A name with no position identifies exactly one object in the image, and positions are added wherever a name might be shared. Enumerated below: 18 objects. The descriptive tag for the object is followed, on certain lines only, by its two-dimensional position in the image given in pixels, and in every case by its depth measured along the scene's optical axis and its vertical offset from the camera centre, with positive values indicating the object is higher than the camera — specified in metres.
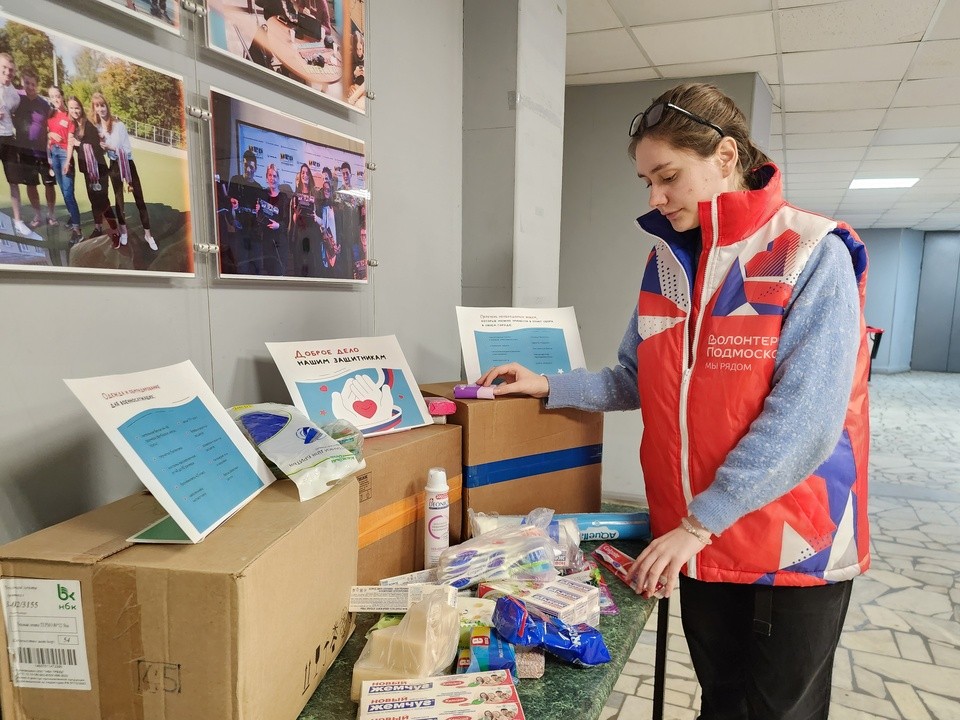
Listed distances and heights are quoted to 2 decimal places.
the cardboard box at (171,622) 0.57 -0.33
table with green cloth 0.73 -0.51
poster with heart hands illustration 1.07 -0.18
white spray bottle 1.02 -0.39
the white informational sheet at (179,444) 0.64 -0.19
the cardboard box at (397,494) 0.96 -0.35
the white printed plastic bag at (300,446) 0.79 -0.23
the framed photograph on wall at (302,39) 1.06 +0.49
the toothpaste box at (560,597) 0.86 -0.46
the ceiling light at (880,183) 6.29 +1.23
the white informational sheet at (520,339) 1.38 -0.12
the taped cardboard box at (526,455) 1.20 -0.35
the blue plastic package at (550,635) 0.81 -0.47
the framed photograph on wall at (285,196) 1.08 +0.19
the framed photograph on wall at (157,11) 0.89 +0.42
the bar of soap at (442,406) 1.19 -0.23
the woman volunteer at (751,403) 0.93 -0.18
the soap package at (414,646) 0.73 -0.45
